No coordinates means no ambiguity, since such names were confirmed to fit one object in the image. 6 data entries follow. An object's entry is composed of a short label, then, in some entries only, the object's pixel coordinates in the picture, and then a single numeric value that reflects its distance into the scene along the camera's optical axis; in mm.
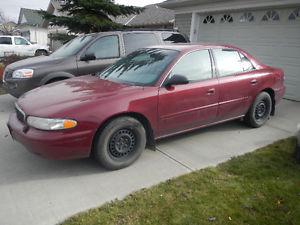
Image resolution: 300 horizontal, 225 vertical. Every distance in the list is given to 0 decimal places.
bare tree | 53712
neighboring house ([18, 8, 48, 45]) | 41781
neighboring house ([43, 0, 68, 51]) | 32259
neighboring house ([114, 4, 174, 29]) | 19688
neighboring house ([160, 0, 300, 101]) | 8484
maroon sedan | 3855
